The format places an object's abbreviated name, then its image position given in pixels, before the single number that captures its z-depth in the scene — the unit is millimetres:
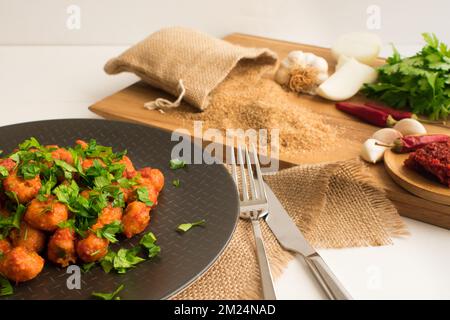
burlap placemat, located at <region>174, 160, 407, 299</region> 1222
